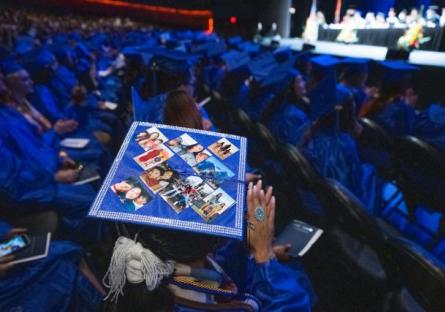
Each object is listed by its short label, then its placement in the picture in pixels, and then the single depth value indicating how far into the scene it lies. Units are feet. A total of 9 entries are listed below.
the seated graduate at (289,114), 11.25
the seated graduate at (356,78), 13.32
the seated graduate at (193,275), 2.51
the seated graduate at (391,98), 11.87
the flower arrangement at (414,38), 24.71
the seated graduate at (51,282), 4.77
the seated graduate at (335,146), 8.52
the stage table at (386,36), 23.88
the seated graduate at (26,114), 10.02
